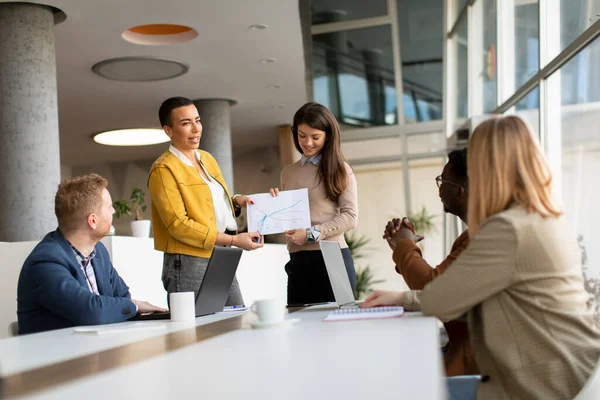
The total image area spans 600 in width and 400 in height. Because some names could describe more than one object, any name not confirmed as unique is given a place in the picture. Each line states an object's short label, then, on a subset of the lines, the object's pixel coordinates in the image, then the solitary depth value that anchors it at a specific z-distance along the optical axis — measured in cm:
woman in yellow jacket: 312
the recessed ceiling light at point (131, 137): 1199
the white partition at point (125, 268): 512
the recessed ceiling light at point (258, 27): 747
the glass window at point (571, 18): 462
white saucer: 196
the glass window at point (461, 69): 1028
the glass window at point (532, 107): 633
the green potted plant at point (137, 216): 623
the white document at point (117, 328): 206
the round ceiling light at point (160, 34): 760
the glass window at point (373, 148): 1212
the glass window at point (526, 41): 628
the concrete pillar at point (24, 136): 570
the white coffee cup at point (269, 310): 199
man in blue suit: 234
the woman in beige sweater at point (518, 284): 167
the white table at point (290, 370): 103
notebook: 201
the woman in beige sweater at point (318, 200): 325
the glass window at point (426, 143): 1184
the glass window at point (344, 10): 1091
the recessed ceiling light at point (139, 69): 834
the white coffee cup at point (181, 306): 237
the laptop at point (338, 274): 261
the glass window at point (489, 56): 840
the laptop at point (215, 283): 252
